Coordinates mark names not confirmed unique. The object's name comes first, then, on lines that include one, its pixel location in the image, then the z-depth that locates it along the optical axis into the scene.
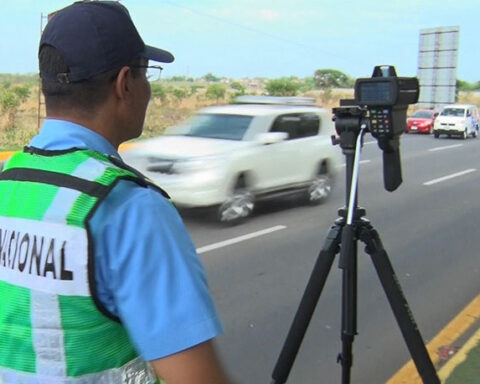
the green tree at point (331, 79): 50.75
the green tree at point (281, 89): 35.50
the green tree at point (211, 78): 68.81
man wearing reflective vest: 1.00
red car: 25.73
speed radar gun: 2.64
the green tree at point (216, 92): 34.34
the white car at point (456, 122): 23.67
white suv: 7.26
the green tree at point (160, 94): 32.06
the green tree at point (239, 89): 36.35
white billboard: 28.65
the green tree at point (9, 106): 18.80
